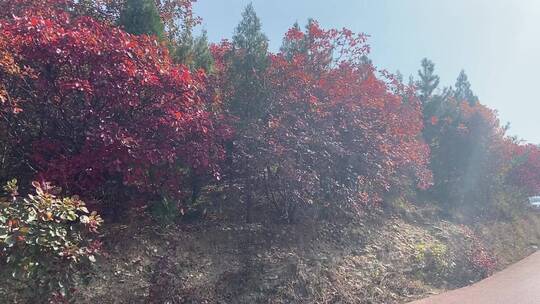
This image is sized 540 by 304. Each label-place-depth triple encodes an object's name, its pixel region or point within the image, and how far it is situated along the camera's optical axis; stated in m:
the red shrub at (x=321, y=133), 8.60
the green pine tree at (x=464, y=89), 29.13
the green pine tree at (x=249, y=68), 9.17
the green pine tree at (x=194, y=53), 9.46
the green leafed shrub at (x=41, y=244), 4.34
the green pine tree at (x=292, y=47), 11.39
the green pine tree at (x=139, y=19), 8.84
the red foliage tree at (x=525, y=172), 20.47
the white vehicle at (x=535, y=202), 23.55
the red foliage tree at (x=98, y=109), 6.11
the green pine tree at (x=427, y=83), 22.77
